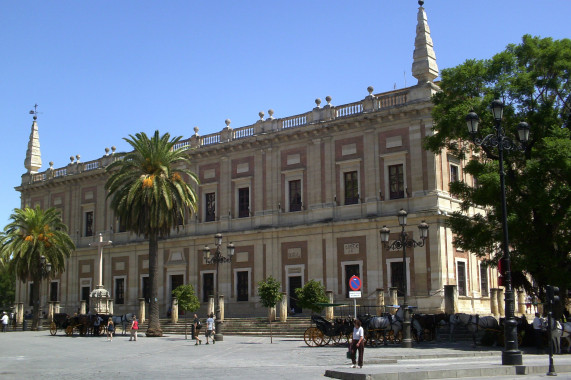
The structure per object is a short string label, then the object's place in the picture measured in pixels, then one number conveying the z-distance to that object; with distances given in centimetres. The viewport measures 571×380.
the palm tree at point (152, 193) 3322
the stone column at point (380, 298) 2950
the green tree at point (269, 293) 3109
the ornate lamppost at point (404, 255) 2264
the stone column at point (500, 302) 3114
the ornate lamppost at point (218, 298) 2830
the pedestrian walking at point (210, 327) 2762
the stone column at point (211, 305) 3447
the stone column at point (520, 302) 3566
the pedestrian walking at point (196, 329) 2672
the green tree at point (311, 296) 3006
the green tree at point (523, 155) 2242
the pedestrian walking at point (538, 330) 2167
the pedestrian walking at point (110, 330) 3084
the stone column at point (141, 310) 3768
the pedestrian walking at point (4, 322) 4283
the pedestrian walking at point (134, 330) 2969
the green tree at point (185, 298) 3488
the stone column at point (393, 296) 2898
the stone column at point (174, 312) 3616
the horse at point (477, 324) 2360
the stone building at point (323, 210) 3328
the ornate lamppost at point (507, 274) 1559
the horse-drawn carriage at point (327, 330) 2356
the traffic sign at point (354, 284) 2159
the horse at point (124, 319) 3588
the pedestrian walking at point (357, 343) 1584
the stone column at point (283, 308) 3175
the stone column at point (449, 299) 2909
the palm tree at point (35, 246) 4231
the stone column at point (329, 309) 3038
